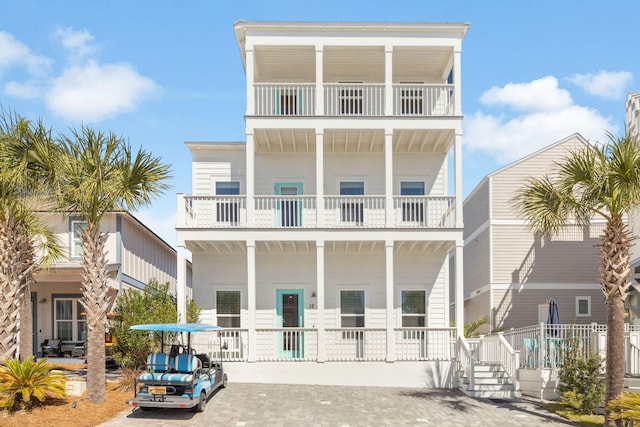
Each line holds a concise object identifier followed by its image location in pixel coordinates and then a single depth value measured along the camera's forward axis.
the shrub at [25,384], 12.71
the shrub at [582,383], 14.38
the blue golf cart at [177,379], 13.08
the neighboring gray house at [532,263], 24.70
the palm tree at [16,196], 14.08
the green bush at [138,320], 17.16
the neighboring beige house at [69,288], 24.62
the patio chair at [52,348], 23.61
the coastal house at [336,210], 19.14
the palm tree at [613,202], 12.40
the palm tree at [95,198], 14.13
